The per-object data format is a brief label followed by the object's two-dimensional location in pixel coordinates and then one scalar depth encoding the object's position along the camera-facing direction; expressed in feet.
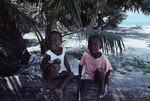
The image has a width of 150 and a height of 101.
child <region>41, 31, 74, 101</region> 6.71
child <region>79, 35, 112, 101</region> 6.67
